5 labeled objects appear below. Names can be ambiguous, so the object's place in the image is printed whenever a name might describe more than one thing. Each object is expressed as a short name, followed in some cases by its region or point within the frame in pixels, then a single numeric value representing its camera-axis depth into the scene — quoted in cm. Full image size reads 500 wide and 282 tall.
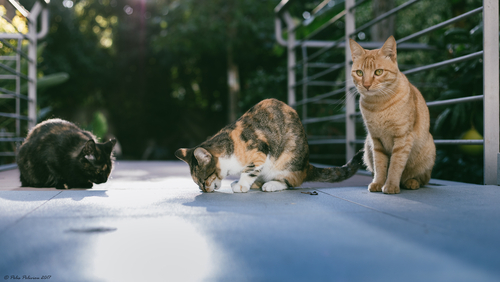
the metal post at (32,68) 357
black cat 214
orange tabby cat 192
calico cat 205
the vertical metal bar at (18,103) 348
